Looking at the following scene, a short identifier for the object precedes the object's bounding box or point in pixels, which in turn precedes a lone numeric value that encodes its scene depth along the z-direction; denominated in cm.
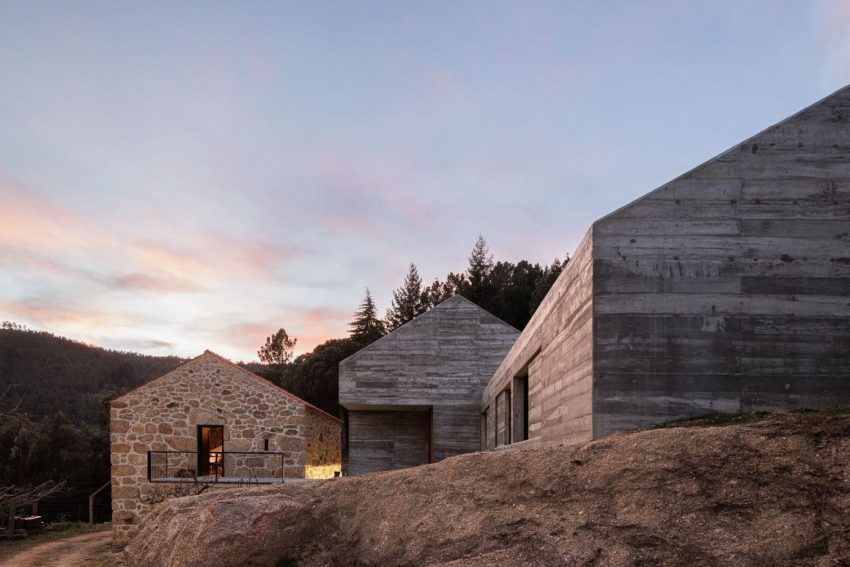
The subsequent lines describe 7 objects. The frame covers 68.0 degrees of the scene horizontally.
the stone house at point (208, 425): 1698
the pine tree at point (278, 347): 6531
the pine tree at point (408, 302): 4781
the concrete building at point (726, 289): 527
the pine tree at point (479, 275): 4218
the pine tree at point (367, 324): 4476
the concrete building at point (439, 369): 1728
